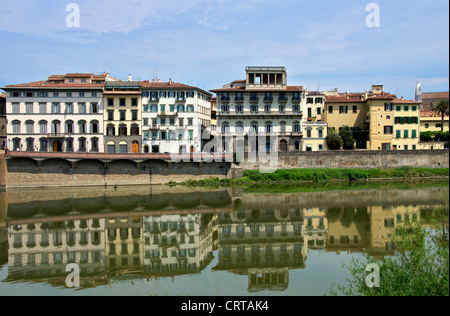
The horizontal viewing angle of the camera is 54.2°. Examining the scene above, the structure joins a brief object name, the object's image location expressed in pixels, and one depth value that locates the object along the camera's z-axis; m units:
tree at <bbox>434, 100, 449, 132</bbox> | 67.75
